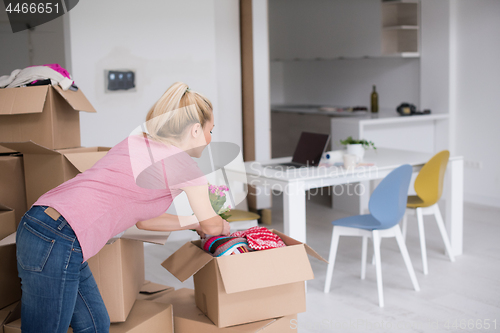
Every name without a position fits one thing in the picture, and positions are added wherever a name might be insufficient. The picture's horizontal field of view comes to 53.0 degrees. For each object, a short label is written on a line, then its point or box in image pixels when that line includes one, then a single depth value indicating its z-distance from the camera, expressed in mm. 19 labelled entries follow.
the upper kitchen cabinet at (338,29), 5559
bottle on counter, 5719
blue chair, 2664
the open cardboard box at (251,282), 1684
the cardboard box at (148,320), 1786
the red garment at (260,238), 1825
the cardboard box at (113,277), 1801
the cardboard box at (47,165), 2041
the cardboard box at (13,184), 2121
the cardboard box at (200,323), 1771
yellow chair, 3129
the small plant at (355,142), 3350
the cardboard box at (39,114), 2102
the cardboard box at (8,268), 1916
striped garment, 1803
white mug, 3021
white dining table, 2754
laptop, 3093
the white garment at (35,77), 2188
